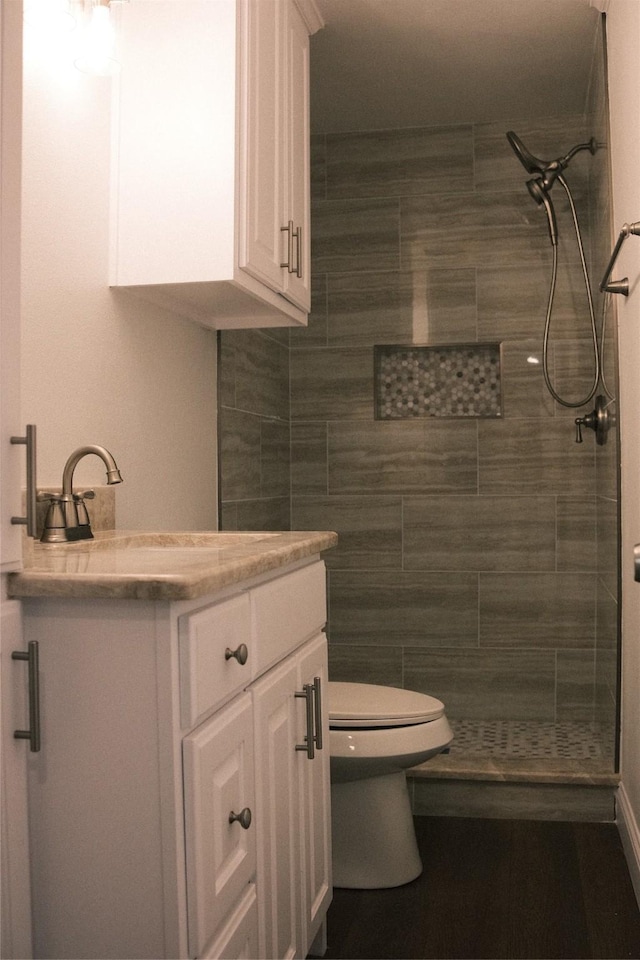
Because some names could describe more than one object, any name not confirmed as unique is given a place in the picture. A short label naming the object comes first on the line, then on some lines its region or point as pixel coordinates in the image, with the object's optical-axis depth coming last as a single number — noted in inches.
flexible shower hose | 130.7
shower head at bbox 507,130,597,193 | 131.3
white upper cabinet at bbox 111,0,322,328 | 80.3
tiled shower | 140.9
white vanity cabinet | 46.7
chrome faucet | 68.9
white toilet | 92.3
